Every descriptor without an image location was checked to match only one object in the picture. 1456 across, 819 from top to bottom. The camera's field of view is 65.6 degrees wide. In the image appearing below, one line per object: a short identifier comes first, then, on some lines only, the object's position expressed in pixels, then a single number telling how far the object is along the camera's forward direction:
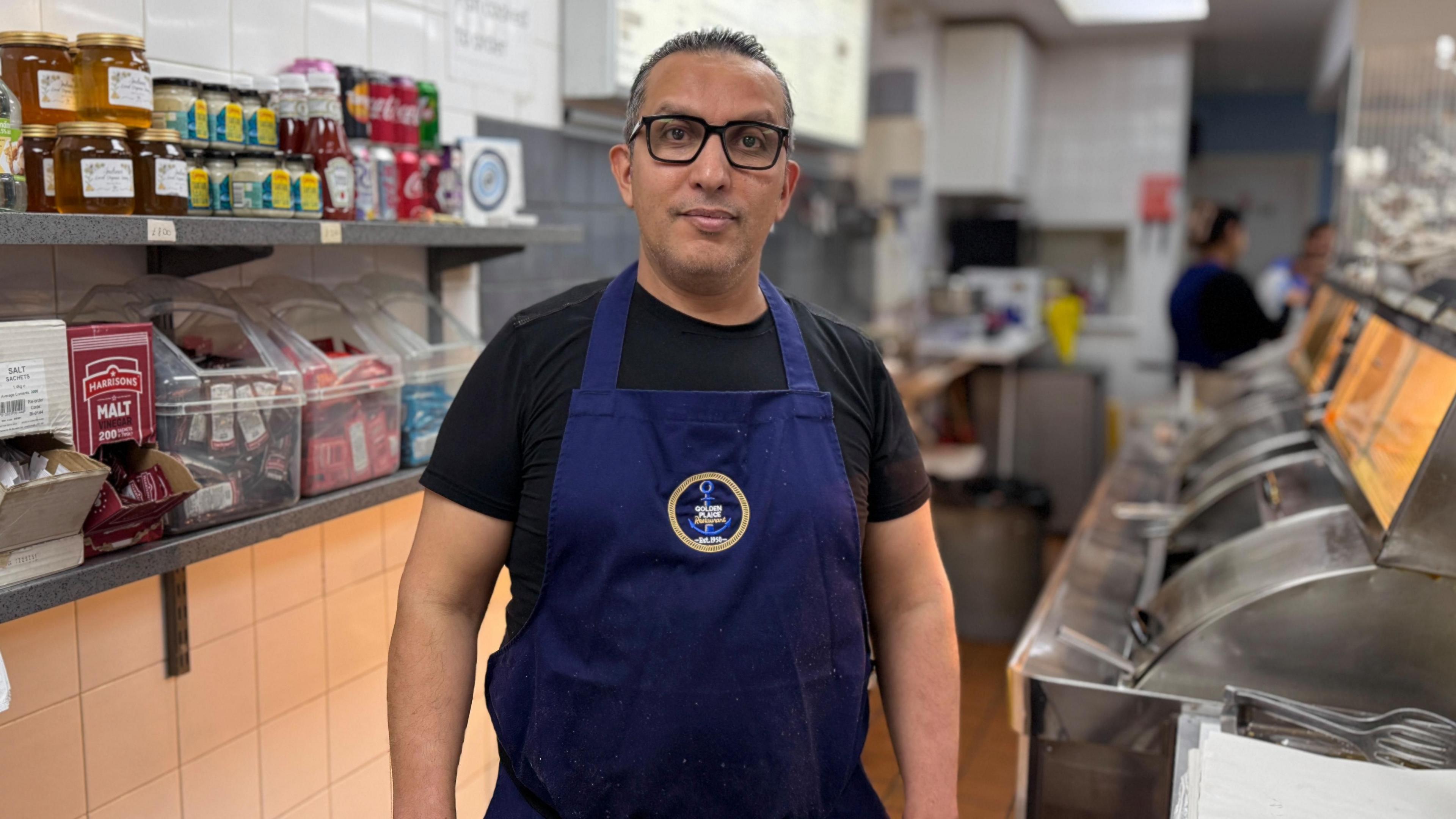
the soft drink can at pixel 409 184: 2.16
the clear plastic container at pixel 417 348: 2.19
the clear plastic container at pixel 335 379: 1.91
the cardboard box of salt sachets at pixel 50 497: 1.33
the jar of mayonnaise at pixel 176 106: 1.65
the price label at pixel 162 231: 1.47
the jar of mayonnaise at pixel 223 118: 1.71
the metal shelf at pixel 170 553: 1.38
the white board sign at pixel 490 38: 2.54
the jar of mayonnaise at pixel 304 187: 1.80
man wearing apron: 1.40
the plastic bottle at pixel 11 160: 1.35
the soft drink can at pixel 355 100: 2.05
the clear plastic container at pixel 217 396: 1.64
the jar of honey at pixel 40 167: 1.44
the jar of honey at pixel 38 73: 1.46
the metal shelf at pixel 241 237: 1.36
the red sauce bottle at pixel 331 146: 1.89
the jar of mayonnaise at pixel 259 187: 1.73
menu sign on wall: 3.05
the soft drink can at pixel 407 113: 2.15
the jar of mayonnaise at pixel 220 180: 1.71
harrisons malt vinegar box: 1.44
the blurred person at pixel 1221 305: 5.21
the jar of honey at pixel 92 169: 1.45
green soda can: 2.23
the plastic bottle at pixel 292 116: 1.86
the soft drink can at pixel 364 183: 2.01
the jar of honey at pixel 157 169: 1.55
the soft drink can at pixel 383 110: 2.11
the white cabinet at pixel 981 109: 7.07
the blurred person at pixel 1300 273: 6.23
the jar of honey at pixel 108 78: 1.50
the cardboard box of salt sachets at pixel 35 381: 1.34
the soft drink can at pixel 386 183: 2.08
